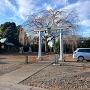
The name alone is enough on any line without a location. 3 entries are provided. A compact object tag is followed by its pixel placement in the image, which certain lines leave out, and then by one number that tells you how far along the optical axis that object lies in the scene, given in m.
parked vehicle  11.07
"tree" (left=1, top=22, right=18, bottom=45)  25.71
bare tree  18.80
